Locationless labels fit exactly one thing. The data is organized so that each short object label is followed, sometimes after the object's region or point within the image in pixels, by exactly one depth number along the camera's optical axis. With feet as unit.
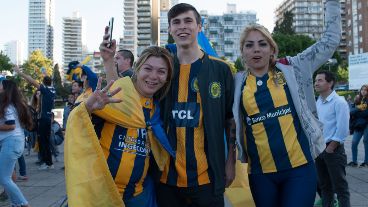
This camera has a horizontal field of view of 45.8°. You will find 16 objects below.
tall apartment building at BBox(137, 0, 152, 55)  548.31
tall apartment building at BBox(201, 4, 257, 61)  530.27
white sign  131.64
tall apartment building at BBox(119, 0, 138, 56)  613.93
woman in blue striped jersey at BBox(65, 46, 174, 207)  9.71
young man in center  10.78
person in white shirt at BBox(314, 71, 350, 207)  18.86
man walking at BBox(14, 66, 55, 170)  34.71
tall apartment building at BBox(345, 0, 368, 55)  319.88
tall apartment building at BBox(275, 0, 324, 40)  547.49
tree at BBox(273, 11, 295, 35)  241.96
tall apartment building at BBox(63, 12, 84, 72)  649.20
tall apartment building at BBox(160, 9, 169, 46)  479.62
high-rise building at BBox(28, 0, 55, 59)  582.35
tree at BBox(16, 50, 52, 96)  249.75
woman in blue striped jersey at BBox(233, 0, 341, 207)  11.21
